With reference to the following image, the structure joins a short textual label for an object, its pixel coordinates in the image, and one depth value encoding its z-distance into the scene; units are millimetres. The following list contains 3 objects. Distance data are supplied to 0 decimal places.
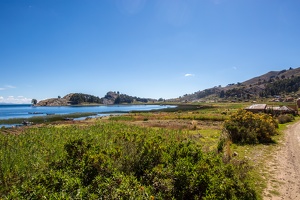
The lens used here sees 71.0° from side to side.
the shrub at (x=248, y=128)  24617
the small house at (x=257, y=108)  53122
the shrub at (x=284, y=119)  43781
